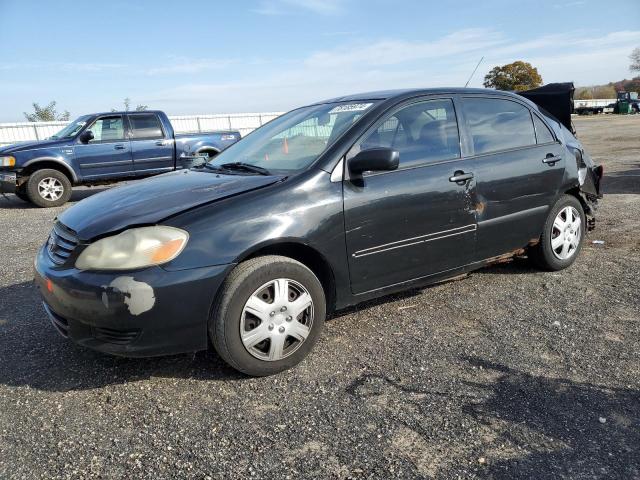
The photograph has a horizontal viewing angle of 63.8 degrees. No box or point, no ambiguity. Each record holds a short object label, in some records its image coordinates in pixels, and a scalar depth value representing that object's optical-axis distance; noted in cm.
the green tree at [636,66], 8856
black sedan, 279
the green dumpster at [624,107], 4919
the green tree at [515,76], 6519
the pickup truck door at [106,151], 1036
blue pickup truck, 992
